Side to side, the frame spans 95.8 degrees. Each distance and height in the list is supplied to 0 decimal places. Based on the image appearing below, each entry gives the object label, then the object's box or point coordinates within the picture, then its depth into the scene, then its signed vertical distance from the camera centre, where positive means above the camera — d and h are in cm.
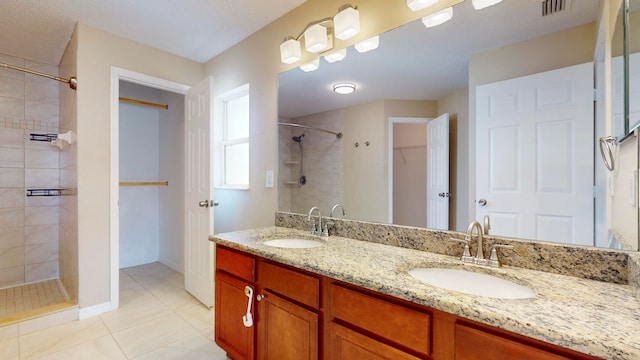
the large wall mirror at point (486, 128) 106 +24
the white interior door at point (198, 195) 246 -14
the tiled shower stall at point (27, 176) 290 +3
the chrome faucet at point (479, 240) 117 -25
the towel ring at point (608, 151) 102 +9
